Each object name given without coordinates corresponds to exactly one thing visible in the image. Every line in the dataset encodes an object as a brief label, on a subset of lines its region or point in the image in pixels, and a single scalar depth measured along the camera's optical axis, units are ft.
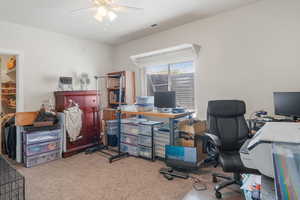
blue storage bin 12.55
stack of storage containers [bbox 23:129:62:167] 9.59
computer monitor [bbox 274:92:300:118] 7.06
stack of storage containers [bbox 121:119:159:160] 10.29
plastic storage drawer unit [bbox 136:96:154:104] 11.30
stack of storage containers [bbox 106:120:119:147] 12.46
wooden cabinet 11.27
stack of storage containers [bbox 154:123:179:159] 9.78
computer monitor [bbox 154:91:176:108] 10.53
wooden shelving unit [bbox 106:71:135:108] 13.58
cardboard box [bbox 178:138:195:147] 9.33
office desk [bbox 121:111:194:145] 9.21
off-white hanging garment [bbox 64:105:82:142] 10.97
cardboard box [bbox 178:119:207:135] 9.36
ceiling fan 6.91
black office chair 7.03
